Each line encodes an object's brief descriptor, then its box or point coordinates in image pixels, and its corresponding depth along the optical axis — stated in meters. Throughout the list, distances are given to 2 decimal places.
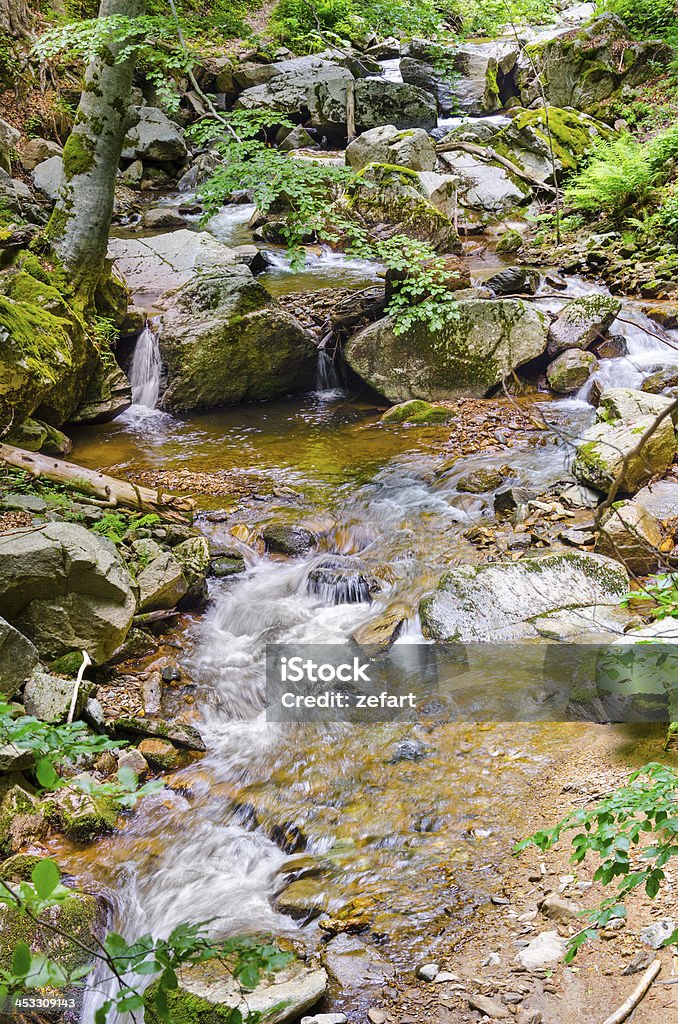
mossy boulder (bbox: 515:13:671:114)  16.56
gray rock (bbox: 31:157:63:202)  13.68
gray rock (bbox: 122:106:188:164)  16.95
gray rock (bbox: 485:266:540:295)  10.29
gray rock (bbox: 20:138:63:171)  14.63
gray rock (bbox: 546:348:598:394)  8.92
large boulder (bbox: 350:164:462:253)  11.95
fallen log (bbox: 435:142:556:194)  13.89
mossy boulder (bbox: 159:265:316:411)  9.10
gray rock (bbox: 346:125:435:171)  14.55
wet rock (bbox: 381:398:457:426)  8.95
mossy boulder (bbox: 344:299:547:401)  9.20
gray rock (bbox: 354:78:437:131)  17.72
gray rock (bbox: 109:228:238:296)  10.88
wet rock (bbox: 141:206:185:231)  14.48
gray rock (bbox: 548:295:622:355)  9.25
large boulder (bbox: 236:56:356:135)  17.89
